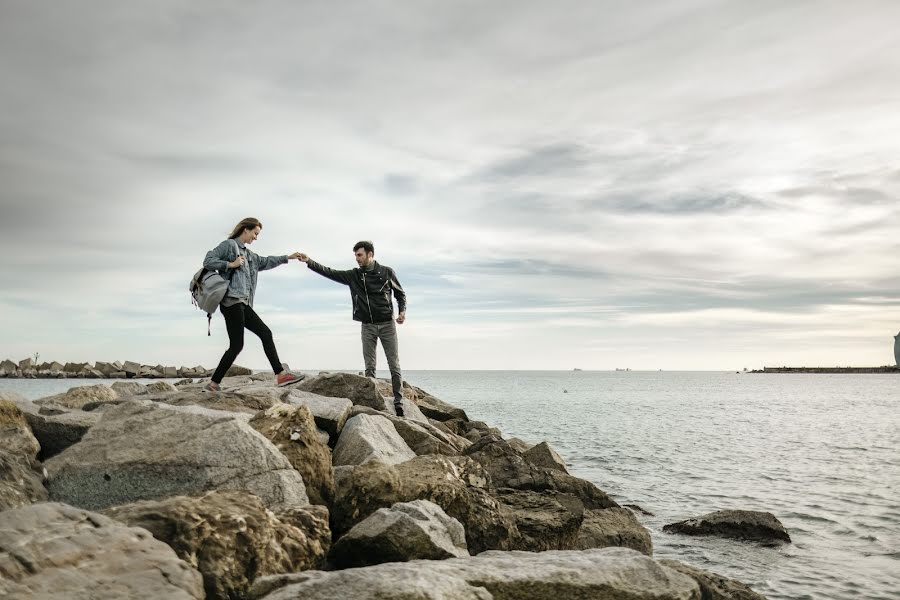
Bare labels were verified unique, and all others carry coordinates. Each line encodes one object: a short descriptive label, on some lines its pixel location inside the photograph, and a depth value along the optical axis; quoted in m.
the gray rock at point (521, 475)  9.62
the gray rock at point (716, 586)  6.44
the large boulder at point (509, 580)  3.75
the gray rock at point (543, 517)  7.54
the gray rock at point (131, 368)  101.25
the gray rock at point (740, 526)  12.42
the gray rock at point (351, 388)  11.45
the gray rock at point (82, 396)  11.66
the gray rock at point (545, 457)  12.88
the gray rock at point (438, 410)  16.42
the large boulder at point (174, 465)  5.48
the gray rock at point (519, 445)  16.06
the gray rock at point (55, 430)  7.02
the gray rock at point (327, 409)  8.84
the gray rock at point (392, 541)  5.24
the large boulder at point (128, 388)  14.23
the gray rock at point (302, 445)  6.37
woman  9.29
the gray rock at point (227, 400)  7.98
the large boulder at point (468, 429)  15.78
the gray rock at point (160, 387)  12.97
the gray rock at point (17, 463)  5.02
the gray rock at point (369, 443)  8.19
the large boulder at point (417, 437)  10.05
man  11.16
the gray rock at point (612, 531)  9.23
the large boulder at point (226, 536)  4.31
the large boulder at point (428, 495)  6.39
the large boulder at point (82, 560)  3.46
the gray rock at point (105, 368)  100.88
